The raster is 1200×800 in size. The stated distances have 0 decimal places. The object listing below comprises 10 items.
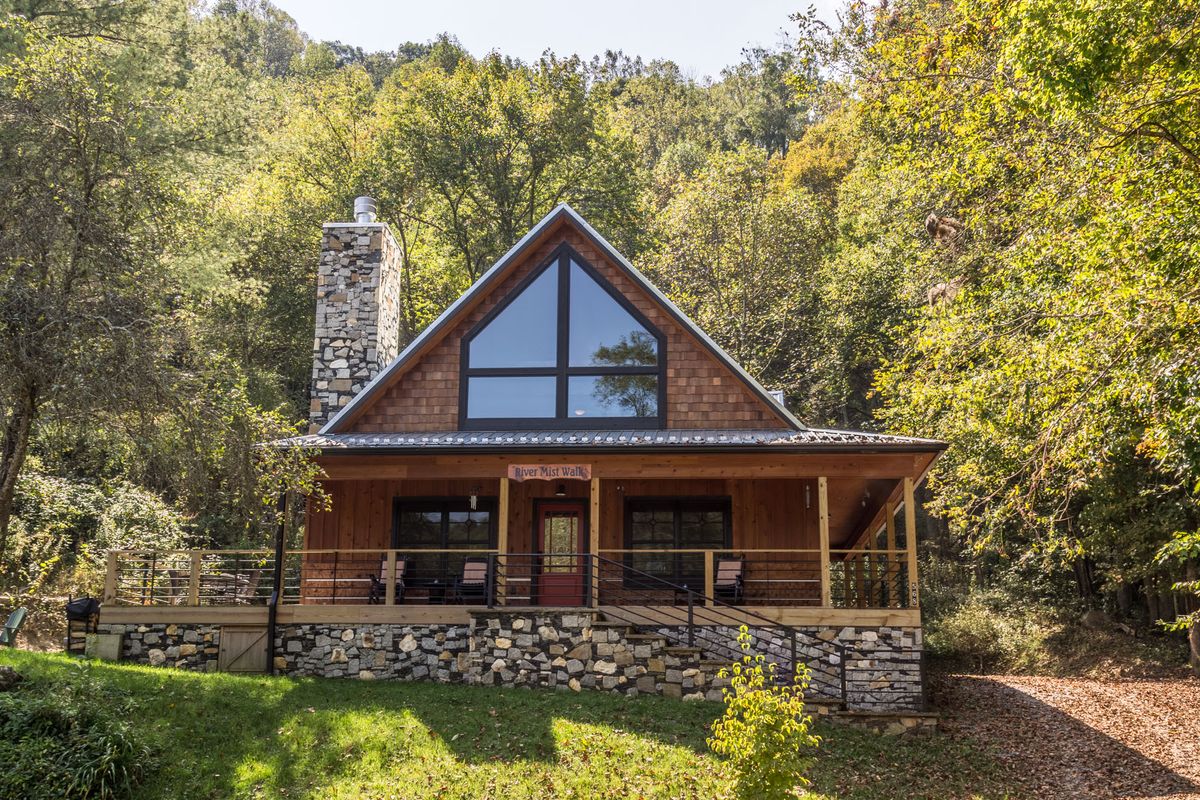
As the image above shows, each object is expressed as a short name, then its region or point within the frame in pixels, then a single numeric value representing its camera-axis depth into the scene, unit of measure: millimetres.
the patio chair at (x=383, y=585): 14492
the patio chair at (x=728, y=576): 14102
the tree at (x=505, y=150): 29359
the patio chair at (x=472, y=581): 14242
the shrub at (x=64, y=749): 8398
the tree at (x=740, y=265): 27875
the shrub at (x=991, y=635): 19047
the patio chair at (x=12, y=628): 12789
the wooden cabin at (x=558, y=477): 13938
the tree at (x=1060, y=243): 8875
